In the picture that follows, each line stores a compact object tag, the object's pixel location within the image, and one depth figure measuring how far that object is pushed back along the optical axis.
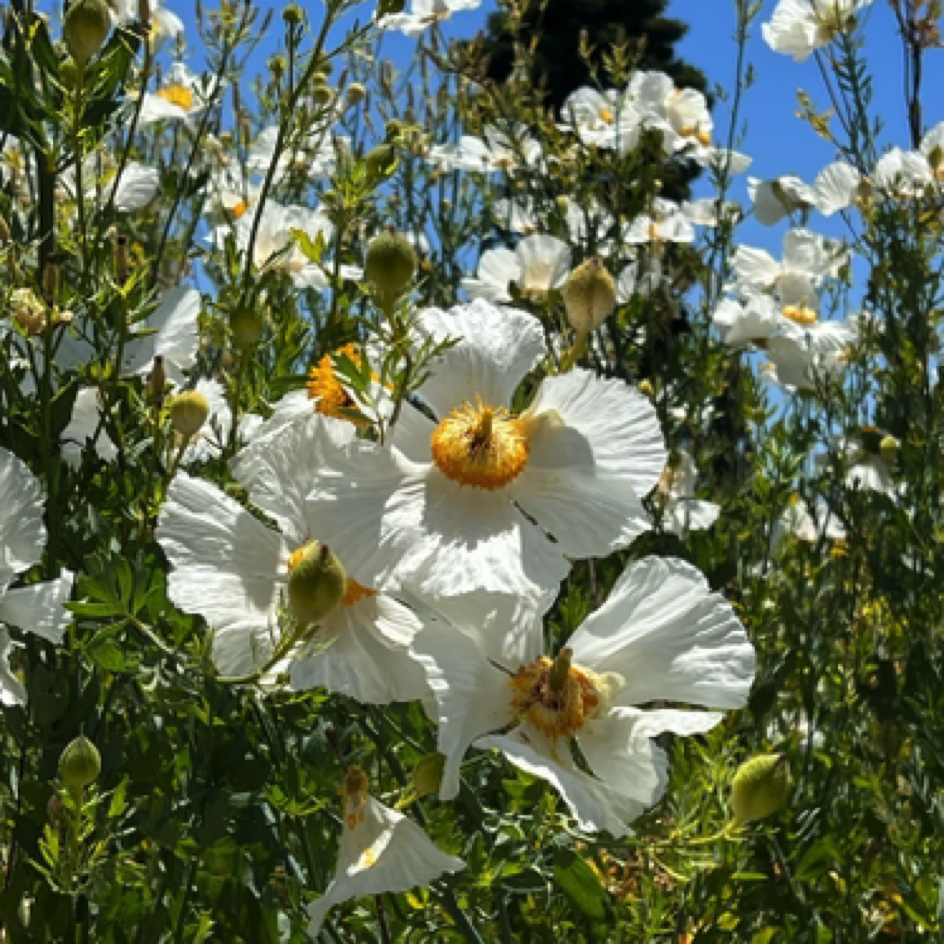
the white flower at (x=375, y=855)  0.92
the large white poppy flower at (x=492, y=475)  0.97
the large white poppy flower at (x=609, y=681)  0.96
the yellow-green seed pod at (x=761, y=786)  0.99
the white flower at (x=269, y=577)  0.98
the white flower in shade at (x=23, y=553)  1.08
